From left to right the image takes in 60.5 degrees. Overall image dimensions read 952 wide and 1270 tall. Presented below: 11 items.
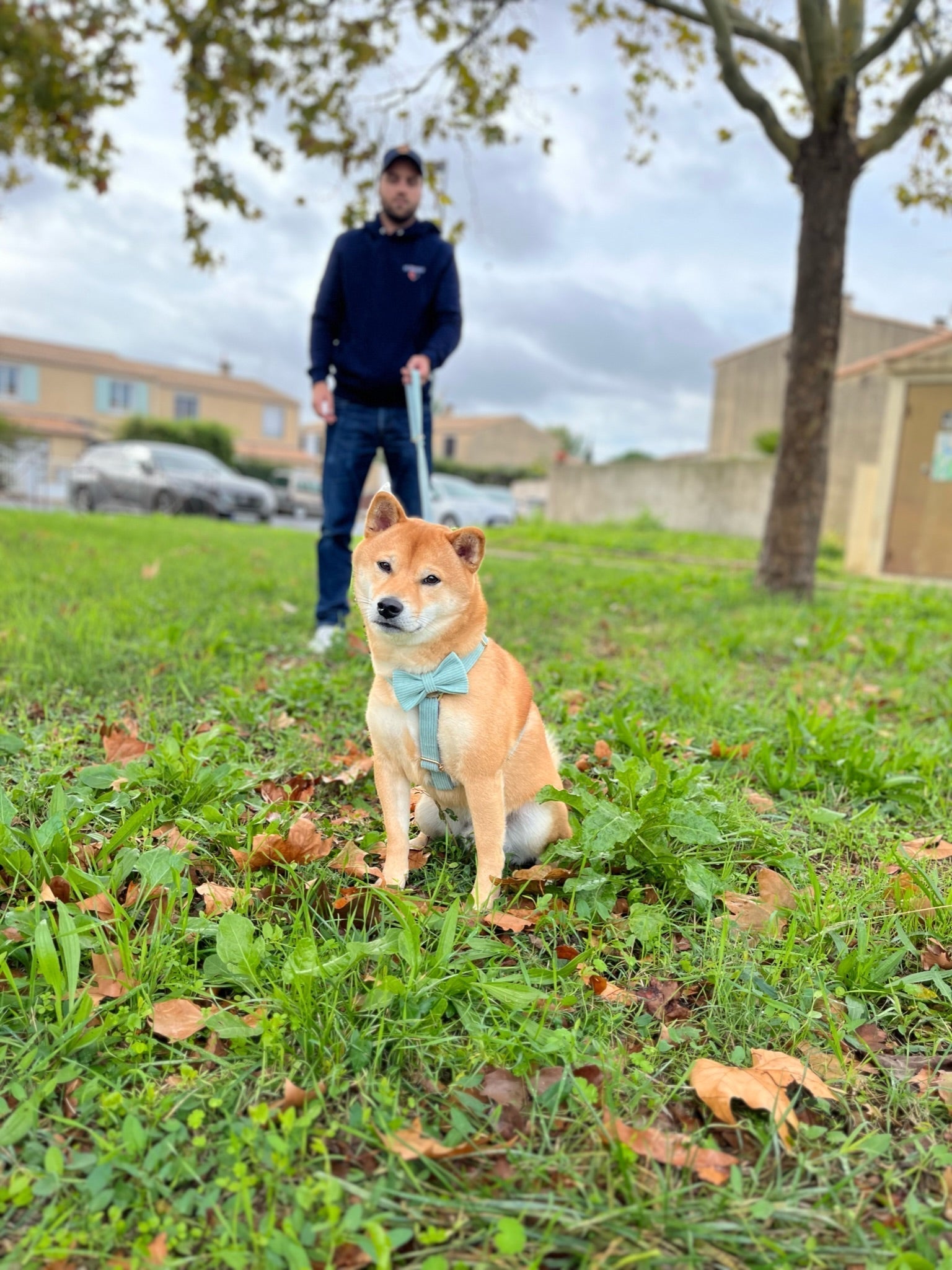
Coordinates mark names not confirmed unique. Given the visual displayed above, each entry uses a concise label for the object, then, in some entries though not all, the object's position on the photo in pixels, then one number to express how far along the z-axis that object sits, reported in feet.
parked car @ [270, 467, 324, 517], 78.18
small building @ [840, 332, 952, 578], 36.91
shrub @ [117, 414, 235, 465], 96.07
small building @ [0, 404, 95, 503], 61.93
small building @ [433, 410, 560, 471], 181.68
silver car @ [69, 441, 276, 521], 55.31
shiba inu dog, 6.83
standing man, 14.92
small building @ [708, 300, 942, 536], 68.74
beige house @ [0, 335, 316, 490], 132.46
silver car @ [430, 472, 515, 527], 66.85
